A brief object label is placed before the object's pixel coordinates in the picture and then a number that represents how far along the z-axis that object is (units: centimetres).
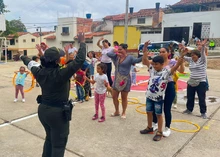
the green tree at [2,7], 4086
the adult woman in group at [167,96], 402
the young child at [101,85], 488
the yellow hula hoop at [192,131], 439
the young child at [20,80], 648
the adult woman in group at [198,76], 503
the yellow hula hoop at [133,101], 651
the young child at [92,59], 834
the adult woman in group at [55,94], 247
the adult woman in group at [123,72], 484
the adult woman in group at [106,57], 692
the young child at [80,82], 646
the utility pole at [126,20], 1493
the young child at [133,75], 884
